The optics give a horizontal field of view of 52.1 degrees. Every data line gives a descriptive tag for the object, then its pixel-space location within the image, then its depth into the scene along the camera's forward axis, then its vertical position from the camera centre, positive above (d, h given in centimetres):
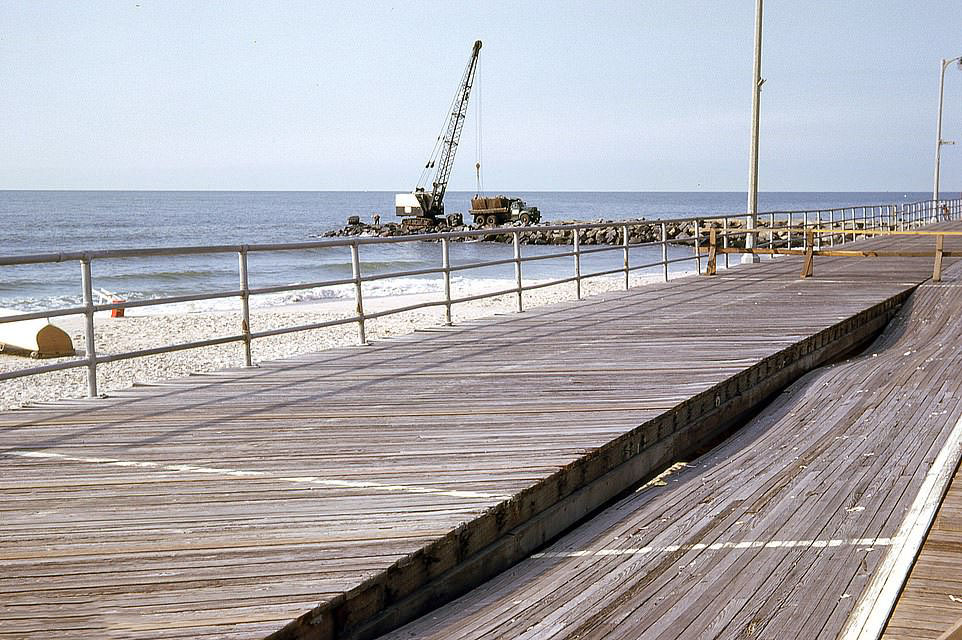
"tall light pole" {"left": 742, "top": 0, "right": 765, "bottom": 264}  1953 +89
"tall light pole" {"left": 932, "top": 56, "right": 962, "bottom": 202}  4083 +210
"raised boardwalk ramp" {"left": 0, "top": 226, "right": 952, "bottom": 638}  326 -125
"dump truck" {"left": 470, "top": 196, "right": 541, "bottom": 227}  7969 -59
